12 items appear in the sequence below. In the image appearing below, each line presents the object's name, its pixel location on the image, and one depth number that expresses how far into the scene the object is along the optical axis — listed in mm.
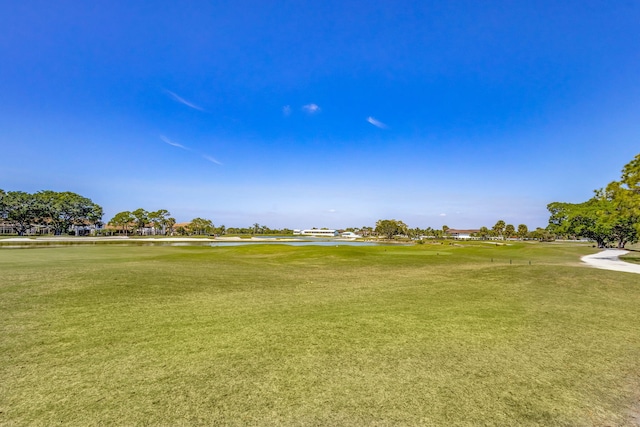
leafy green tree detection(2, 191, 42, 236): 88812
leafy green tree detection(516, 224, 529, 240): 158625
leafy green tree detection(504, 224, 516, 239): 159875
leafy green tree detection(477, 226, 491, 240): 180000
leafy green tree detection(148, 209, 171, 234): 132262
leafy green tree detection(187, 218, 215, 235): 156625
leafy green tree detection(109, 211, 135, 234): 119875
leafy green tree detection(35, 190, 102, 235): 95500
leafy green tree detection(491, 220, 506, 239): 163000
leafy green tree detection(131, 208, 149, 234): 122750
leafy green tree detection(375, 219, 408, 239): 164500
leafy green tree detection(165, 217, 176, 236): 141300
